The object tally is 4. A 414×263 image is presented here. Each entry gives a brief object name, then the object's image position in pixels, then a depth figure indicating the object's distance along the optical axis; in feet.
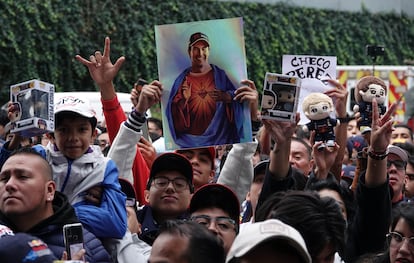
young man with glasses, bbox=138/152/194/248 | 19.53
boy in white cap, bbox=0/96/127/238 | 17.56
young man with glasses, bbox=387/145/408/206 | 23.66
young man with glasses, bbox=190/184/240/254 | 18.02
